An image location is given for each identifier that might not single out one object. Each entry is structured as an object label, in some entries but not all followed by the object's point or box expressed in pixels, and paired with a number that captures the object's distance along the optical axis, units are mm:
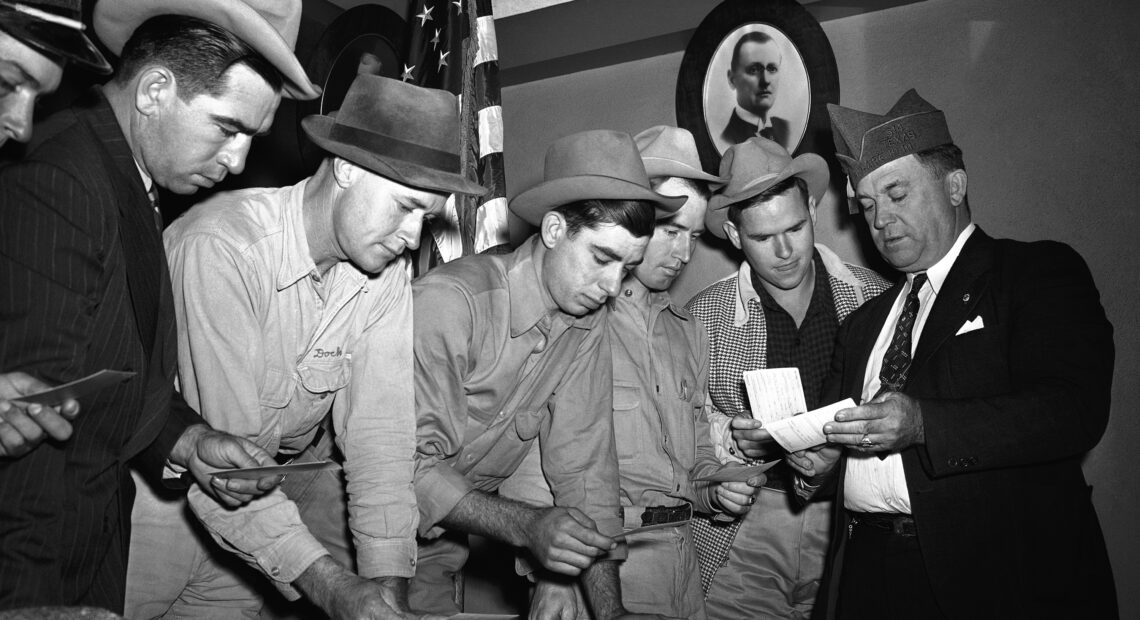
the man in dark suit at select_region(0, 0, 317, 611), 1508
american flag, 3807
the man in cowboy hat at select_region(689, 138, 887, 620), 3363
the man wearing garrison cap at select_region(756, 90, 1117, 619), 2338
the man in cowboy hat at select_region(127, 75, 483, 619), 2055
